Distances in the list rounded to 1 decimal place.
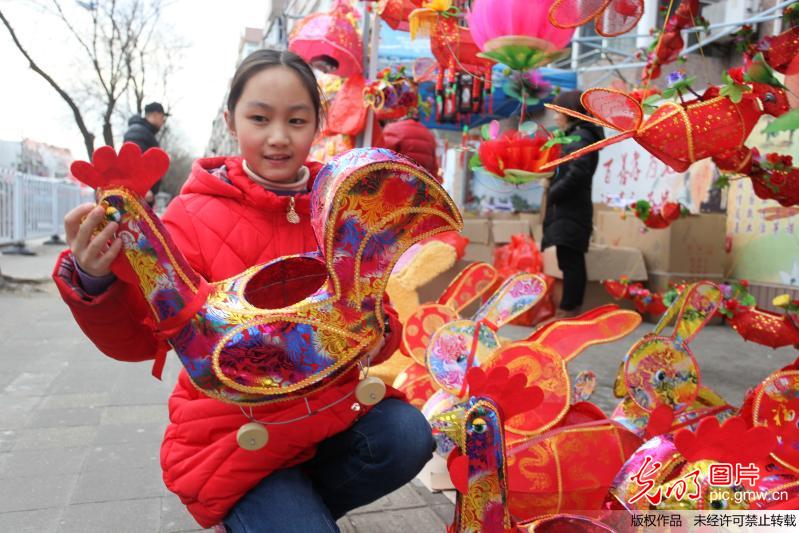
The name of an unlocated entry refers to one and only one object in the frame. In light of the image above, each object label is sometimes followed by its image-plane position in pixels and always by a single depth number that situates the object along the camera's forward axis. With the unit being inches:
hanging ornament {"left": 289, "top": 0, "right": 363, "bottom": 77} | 160.1
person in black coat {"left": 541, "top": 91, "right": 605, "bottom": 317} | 150.1
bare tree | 451.2
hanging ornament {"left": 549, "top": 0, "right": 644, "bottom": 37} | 58.4
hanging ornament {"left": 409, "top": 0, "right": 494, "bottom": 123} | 96.0
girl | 42.6
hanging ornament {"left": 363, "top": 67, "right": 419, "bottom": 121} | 145.2
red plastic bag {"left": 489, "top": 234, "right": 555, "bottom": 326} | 178.5
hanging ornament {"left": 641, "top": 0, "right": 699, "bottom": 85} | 79.8
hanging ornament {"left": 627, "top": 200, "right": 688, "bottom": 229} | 101.2
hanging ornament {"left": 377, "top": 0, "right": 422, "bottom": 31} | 123.4
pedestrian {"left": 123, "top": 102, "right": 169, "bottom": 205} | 215.5
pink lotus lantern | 73.1
